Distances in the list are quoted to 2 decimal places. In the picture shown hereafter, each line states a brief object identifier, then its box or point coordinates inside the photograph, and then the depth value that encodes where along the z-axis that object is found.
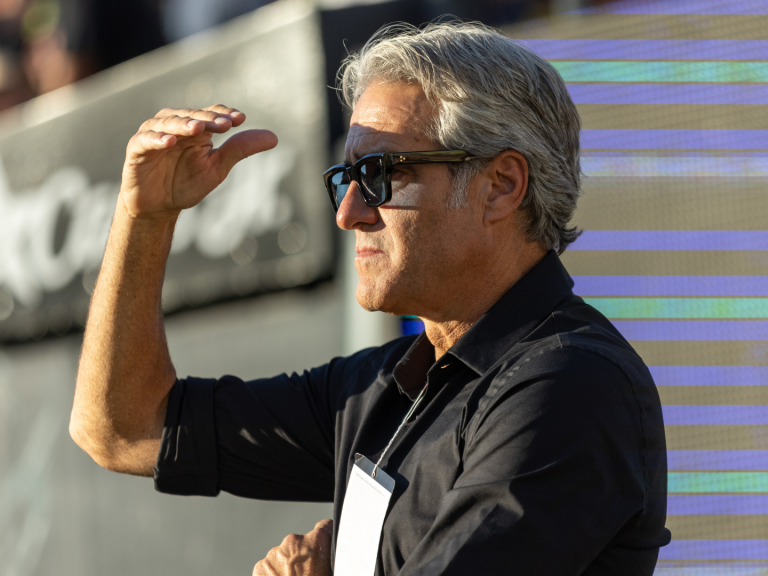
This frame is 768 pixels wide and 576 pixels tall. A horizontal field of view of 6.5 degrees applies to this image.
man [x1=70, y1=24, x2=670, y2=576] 6.03
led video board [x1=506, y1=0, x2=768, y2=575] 6.37
